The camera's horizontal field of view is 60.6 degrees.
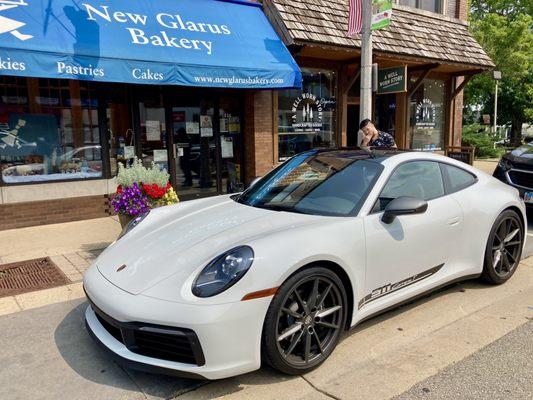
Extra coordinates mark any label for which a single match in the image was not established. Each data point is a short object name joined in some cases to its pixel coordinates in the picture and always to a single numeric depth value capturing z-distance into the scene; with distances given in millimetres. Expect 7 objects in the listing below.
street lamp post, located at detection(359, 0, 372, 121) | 6328
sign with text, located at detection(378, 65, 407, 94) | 9188
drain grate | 4547
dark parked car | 7023
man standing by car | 6547
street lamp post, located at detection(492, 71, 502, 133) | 19516
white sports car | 2627
